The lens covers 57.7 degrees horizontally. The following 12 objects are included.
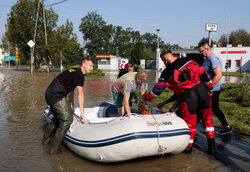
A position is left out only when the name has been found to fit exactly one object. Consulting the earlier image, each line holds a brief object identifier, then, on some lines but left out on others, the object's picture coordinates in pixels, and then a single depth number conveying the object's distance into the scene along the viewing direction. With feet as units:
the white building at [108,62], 156.25
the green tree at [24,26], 95.85
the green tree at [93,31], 219.82
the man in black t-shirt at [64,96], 13.57
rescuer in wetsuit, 13.12
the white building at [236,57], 136.46
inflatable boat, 11.62
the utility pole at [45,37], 95.50
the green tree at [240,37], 212.60
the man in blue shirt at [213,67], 14.58
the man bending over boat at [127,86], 14.00
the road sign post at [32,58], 87.61
